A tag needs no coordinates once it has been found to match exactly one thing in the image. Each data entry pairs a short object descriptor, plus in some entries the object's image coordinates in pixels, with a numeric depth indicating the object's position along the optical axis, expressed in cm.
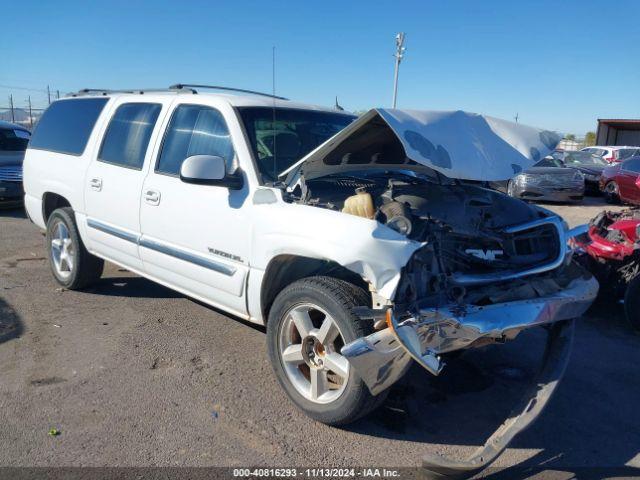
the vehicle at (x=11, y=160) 1045
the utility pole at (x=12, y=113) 2610
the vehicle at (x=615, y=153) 1952
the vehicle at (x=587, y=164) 1706
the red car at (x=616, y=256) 516
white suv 297
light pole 2325
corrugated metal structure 2981
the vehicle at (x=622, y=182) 1340
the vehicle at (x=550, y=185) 1467
